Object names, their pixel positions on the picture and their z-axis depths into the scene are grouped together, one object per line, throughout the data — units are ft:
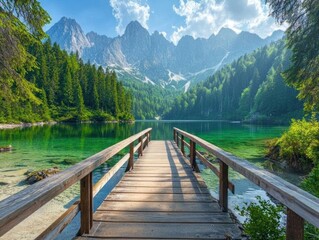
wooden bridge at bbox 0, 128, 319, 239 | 6.95
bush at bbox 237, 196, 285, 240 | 11.37
